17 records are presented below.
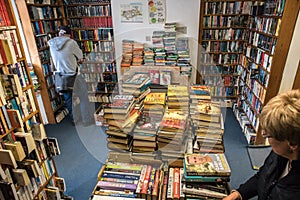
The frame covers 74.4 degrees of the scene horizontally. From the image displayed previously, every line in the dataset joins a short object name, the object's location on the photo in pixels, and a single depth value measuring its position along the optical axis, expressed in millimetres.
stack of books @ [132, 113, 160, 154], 1448
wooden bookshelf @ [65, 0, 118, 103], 3383
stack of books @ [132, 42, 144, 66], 3194
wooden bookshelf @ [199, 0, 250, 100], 3113
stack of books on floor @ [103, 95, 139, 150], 1464
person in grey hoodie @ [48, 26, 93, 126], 2756
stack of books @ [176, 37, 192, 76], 3111
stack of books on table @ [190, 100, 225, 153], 1489
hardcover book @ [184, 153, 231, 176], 1133
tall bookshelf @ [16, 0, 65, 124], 2715
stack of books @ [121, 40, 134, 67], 3281
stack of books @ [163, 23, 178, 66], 3051
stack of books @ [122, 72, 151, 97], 1786
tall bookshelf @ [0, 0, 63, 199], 1283
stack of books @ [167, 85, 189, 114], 1669
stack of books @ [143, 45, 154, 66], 3143
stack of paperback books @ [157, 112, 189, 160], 1417
